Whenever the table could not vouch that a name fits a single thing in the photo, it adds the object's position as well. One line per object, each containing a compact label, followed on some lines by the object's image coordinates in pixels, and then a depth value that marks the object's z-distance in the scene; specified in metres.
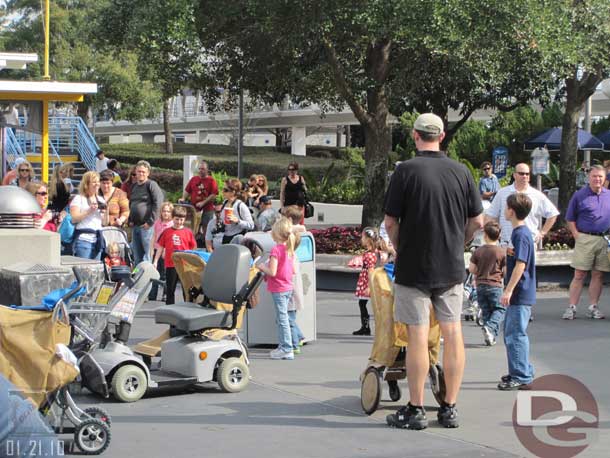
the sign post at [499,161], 25.42
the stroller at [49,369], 6.42
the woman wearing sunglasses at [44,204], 13.76
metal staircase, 30.67
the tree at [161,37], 16.08
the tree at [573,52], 16.02
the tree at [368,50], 15.63
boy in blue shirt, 8.68
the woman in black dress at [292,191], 18.41
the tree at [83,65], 49.47
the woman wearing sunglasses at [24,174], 15.29
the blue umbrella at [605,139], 31.65
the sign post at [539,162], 18.83
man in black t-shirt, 7.21
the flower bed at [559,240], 17.55
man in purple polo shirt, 13.40
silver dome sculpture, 10.03
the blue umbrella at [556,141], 26.81
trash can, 11.05
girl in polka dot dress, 11.72
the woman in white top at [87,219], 13.13
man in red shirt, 18.33
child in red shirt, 13.53
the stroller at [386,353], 7.75
